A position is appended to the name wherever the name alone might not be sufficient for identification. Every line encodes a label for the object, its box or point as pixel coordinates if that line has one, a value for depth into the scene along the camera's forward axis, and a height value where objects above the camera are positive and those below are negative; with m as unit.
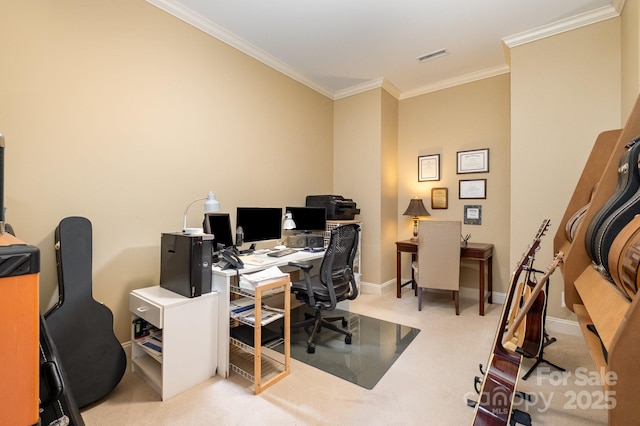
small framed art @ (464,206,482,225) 3.84 -0.01
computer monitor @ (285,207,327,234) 3.55 -0.07
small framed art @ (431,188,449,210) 4.06 +0.24
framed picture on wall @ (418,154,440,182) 4.13 +0.69
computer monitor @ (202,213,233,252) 2.39 -0.13
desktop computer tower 1.96 -0.36
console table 3.25 -0.50
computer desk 2.06 -0.70
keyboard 2.82 -0.40
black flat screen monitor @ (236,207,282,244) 2.85 -0.10
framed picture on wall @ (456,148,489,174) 3.77 +0.73
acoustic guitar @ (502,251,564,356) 1.14 -0.55
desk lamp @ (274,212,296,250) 3.33 -0.13
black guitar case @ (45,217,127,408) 1.67 -0.69
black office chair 2.44 -0.63
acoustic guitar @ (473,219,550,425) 1.20 -0.76
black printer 3.80 +0.12
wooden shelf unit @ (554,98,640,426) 0.58 -0.24
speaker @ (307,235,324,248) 3.41 -0.33
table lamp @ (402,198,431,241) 4.07 +0.07
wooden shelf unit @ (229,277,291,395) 1.94 -1.14
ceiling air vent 3.27 +1.89
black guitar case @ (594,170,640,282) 0.84 -0.03
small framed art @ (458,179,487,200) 3.80 +0.35
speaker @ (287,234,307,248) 3.37 -0.33
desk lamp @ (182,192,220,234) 2.27 +0.06
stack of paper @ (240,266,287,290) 2.02 -0.47
